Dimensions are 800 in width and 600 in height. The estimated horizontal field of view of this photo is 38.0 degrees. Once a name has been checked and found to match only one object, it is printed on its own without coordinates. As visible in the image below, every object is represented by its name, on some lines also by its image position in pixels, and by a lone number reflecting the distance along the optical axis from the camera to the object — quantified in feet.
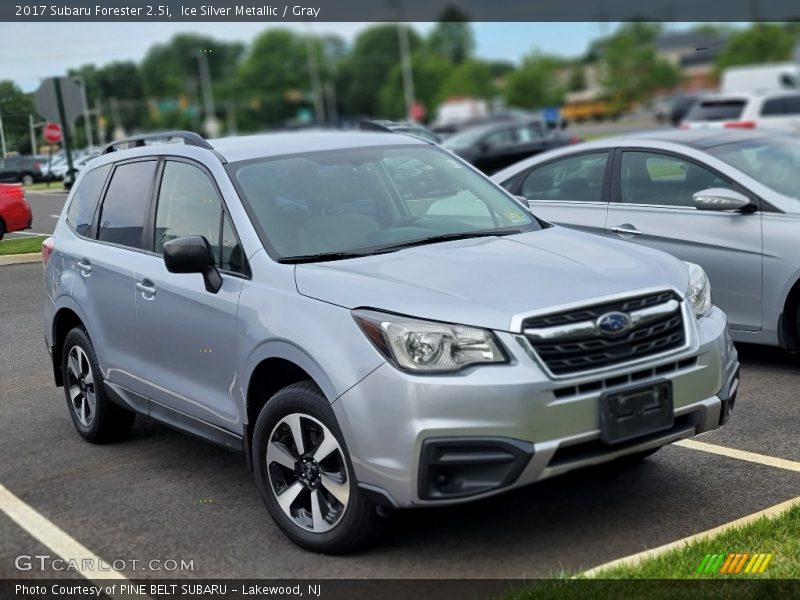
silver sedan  24.85
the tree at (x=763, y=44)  281.95
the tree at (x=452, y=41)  517.96
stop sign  32.27
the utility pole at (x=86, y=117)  35.48
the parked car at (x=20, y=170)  30.35
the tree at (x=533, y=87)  343.05
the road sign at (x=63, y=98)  32.32
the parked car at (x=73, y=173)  31.13
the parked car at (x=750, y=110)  82.74
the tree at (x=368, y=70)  458.50
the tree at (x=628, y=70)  323.78
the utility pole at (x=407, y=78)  274.16
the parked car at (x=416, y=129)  57.88
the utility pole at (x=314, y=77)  416.05
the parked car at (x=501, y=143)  90.17
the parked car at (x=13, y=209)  28.96
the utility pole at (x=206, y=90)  392.88
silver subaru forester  14.20
